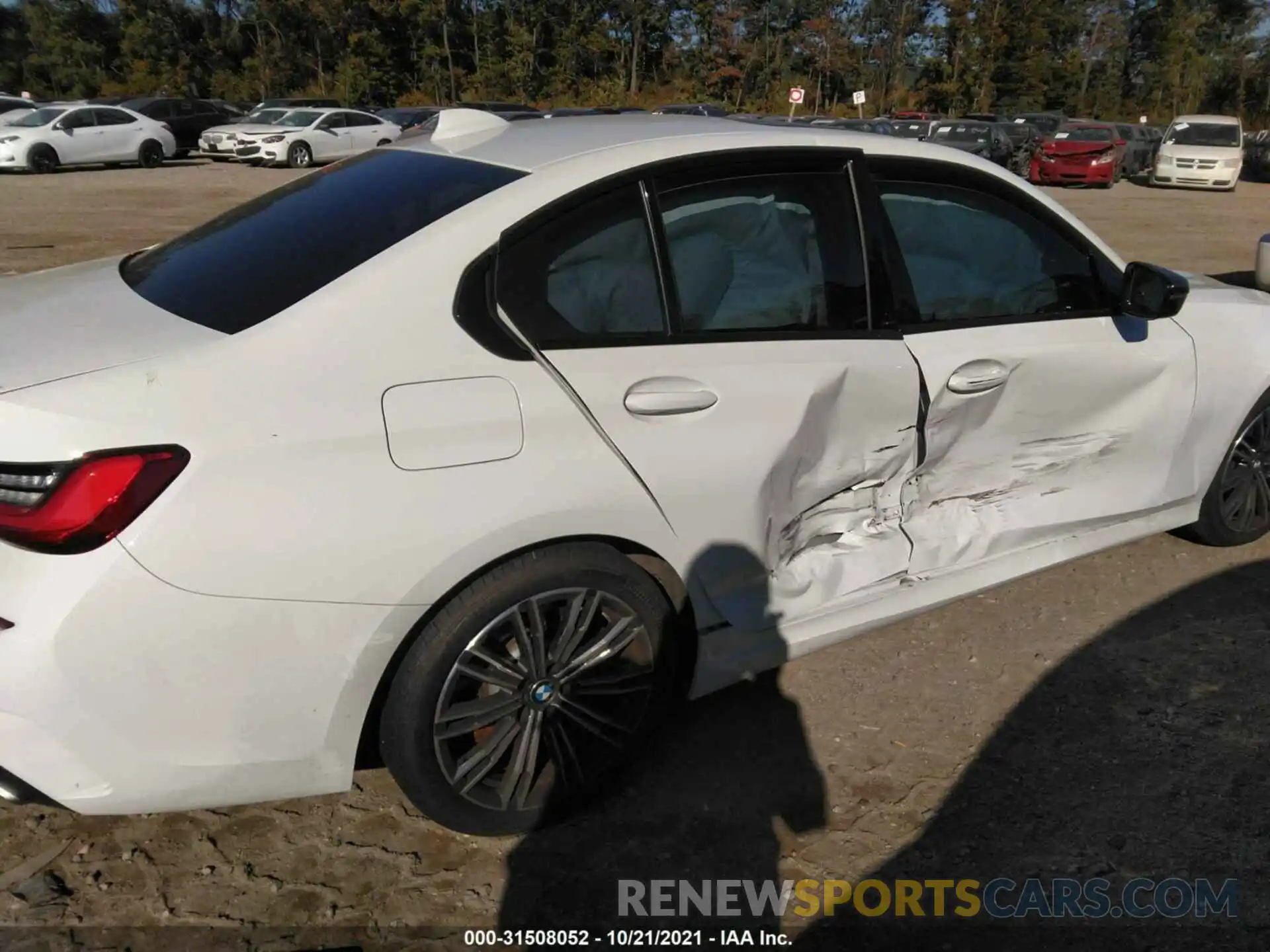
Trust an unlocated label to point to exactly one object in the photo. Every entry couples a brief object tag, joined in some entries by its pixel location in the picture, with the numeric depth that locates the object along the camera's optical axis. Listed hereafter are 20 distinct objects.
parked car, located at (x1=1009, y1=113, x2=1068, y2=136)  30.30
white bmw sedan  2.03
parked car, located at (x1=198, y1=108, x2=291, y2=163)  25.44
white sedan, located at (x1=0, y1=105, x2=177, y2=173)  21.61
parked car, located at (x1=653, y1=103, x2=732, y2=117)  26.26
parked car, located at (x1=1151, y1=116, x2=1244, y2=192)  24.98
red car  24.53
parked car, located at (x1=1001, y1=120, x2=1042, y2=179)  26.77
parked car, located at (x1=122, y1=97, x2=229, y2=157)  28.11
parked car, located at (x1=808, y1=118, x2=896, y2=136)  23.11
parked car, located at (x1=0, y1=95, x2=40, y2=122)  26.71
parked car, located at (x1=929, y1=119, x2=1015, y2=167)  24.27
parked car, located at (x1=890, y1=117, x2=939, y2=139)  26.50
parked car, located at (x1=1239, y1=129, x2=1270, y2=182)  30.83
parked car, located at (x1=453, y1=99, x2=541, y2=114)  31.73
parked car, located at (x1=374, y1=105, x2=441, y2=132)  30.17
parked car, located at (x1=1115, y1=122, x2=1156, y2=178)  29.11
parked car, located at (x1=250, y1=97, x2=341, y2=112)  31.95
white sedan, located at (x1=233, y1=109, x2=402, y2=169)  24.58
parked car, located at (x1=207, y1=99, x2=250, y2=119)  31.12
